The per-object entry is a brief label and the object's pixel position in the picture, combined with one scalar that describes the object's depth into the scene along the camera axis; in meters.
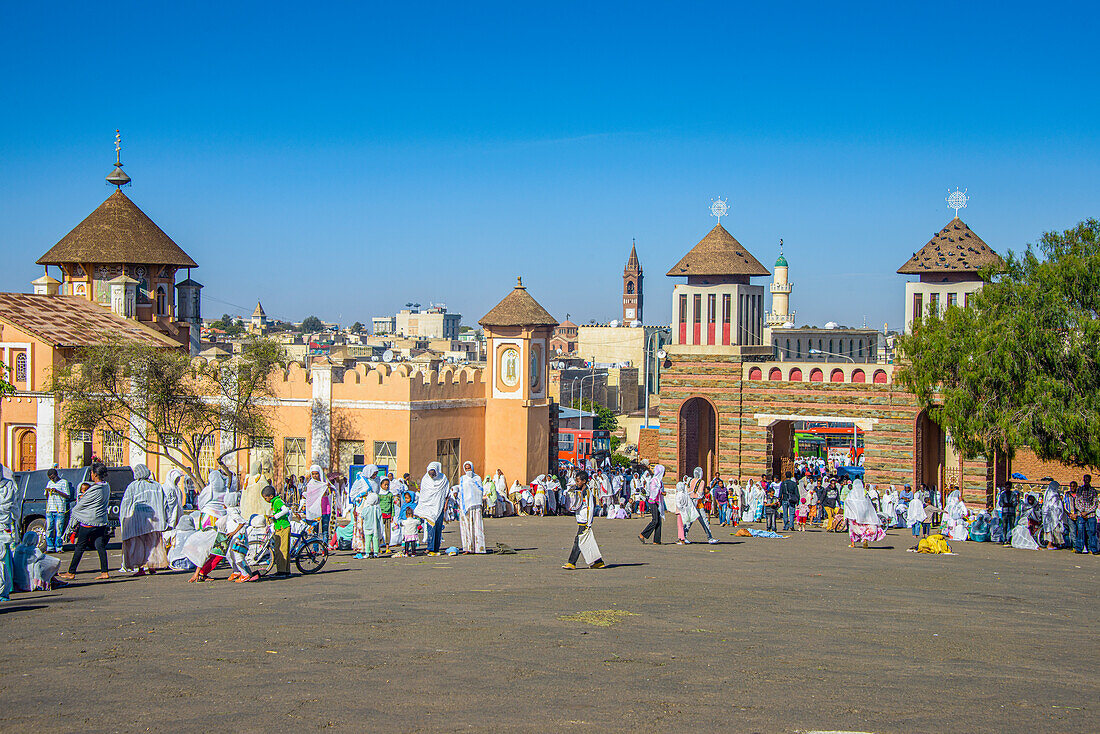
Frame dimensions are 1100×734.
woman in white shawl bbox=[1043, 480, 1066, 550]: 20.09
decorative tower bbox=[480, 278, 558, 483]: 29.78
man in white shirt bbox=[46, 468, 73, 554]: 15.99
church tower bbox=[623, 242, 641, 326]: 169.25
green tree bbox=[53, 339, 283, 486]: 27.92
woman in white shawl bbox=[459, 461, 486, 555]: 15.97
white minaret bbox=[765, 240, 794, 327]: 123.62
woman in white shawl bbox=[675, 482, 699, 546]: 18.73
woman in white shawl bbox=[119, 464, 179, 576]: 14.02
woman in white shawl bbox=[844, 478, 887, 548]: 19.23
